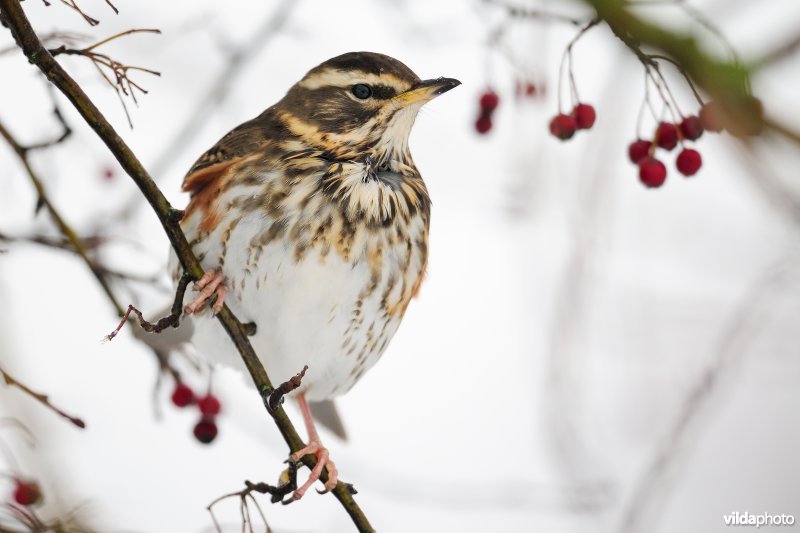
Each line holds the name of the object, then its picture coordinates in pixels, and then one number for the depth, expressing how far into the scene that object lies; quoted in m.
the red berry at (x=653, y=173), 5.51
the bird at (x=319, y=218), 5.75
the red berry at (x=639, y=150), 5.75
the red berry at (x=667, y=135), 5.54
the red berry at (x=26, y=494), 5.33
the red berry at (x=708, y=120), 4.29
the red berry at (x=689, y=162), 5.47
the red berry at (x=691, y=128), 5.23
